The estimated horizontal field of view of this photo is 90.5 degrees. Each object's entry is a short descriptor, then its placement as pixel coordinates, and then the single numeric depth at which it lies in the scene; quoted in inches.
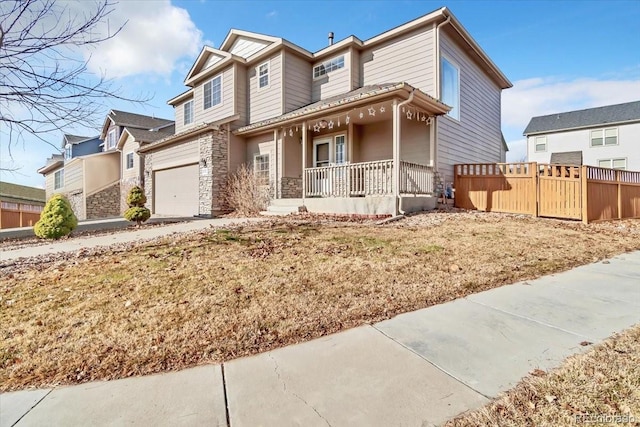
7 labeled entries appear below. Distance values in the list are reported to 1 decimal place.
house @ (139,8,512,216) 403.5
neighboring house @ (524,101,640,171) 968.3
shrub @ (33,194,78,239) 310.5
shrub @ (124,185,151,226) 404.8
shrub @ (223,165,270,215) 493.6
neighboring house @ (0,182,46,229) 729.6
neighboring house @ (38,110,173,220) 859.4
